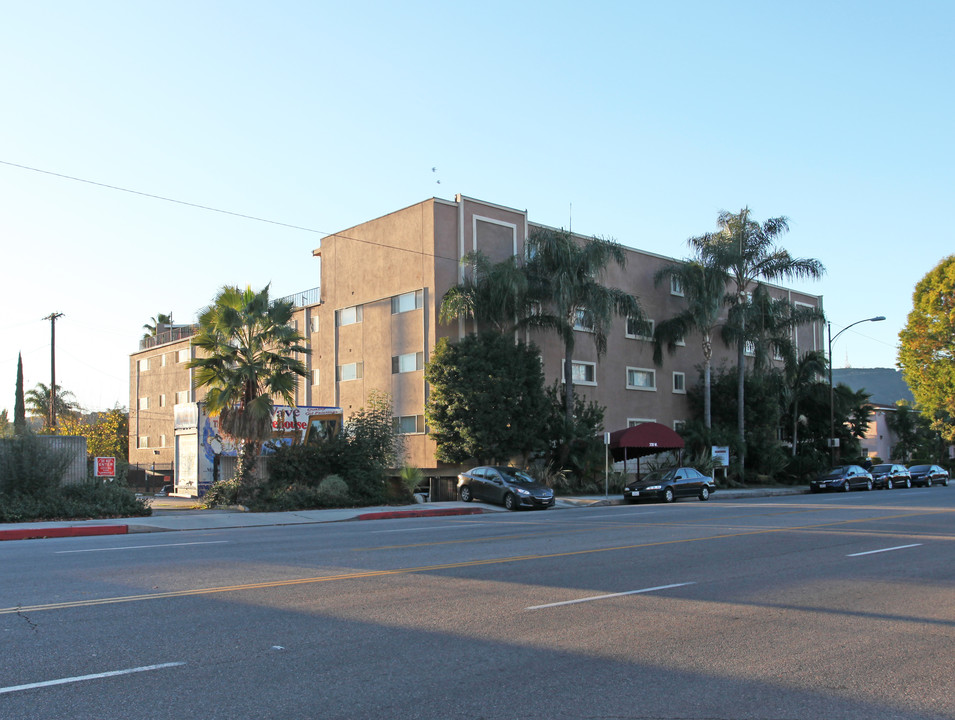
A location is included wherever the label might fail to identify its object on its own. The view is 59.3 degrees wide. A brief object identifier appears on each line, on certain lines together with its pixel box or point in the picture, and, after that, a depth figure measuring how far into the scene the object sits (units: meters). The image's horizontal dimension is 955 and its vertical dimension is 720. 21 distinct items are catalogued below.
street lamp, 45.38
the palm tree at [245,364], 26.30
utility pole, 45.88
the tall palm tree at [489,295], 33.56
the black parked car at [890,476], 44.26
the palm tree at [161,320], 69.88
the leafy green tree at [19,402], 48.19
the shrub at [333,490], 26.89
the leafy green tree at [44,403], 68.06
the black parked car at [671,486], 31.56
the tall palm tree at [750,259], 42.38
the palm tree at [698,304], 40.53
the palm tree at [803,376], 47.62
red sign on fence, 24.27
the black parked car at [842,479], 41.03
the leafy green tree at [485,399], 32.84
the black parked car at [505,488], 28.28
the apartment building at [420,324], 36.44
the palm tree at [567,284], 34.79
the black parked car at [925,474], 47.41
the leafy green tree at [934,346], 59.66
